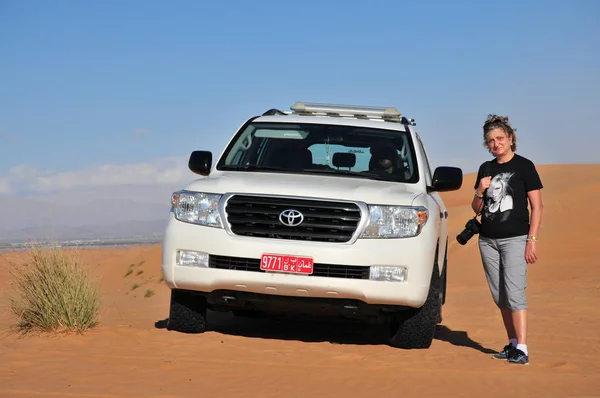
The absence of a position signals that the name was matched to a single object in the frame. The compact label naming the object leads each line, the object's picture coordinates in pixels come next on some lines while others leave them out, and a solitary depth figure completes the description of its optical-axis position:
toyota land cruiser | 7.47
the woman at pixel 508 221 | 7.70
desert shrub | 8.54
